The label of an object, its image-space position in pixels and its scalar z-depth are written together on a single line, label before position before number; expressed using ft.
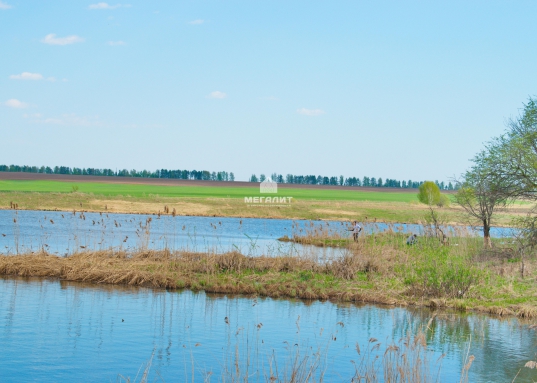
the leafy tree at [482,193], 99.30
